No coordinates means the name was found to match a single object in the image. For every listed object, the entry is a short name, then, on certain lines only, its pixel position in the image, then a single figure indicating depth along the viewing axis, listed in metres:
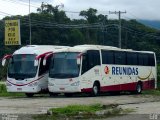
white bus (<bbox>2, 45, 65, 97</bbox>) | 30.14
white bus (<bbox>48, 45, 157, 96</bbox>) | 29.66
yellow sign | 38.84
